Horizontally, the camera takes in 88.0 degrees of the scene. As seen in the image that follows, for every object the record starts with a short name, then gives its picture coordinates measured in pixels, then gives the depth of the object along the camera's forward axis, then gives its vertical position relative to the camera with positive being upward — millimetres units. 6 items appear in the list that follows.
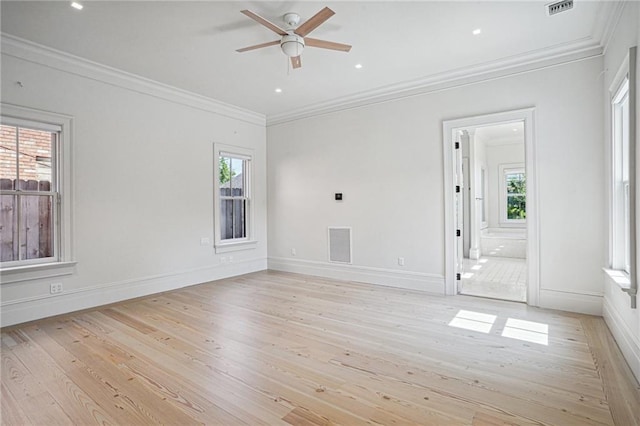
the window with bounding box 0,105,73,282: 3568 +253
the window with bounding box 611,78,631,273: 3121 +252
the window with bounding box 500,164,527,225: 9727 +489
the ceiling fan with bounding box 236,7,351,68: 3016 +1684
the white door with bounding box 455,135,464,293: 4621 -32
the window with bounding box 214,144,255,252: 5754 +274
